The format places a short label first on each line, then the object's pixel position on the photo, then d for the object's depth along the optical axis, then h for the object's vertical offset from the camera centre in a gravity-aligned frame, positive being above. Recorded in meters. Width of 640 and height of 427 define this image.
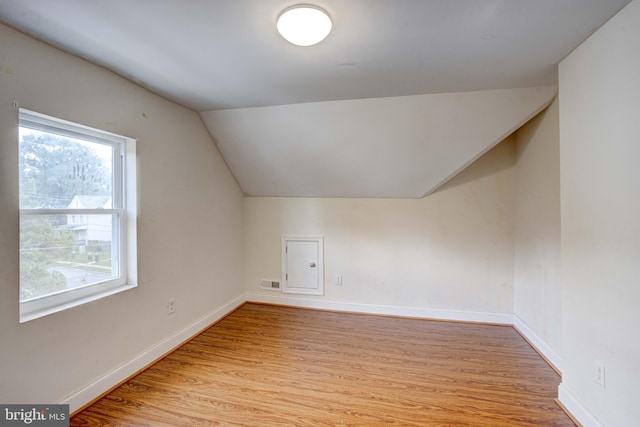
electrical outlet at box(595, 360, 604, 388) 1.47 -0.86
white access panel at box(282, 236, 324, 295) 3.44 -0.64
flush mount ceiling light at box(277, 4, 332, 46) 1.29 +0.92
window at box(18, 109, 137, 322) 1.56 +0.01
